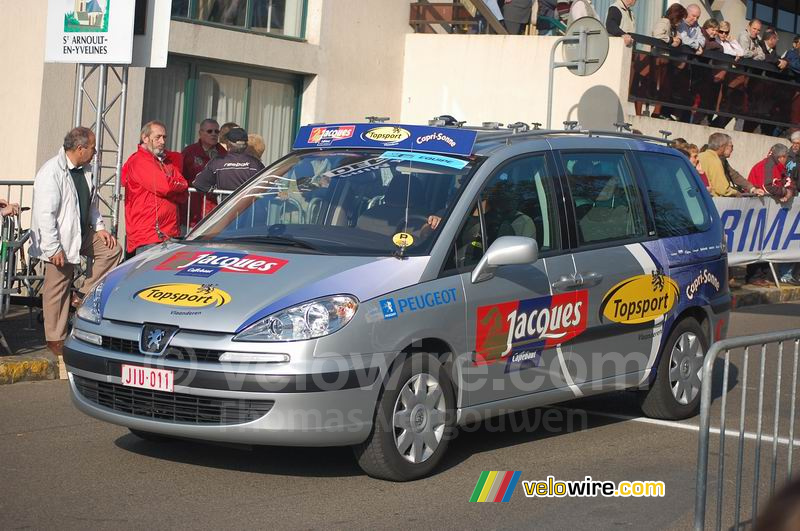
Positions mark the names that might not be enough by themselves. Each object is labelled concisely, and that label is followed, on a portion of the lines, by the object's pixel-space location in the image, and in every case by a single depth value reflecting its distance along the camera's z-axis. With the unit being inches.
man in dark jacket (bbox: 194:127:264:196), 451.5
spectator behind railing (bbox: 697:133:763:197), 620.1
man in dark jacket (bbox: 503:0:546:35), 743.7
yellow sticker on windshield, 255.1
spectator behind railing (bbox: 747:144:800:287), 668.1
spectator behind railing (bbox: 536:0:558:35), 775.1
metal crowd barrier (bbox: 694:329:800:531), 183.5
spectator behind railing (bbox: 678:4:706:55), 738.2
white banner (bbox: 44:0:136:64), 414.3
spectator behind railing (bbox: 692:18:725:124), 758.5
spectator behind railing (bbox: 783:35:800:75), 855.1
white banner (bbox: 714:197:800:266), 617.6
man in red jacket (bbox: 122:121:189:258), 409.7
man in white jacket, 355.6
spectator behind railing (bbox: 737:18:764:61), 814.5
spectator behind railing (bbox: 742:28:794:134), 827.4
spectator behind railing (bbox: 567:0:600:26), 671.8
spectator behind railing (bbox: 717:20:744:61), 776.9
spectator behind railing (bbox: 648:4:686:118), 716.7
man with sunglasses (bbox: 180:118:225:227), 504.7
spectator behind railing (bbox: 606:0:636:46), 693.9
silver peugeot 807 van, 229.9
